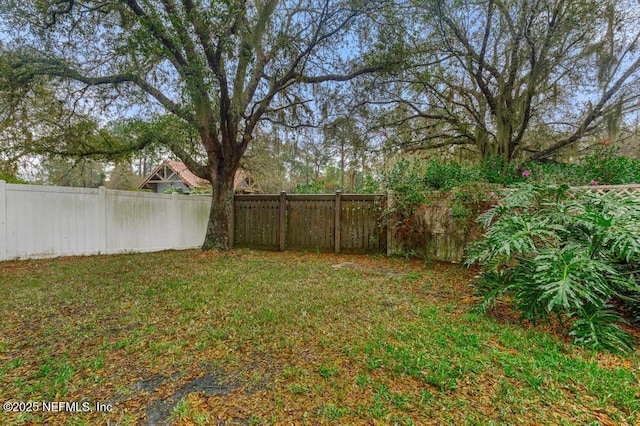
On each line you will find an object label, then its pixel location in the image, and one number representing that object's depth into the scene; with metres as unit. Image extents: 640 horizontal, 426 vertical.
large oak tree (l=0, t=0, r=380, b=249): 4.23
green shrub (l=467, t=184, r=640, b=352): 2.20
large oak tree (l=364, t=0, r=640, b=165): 4.92
